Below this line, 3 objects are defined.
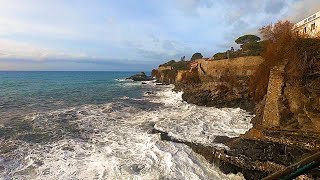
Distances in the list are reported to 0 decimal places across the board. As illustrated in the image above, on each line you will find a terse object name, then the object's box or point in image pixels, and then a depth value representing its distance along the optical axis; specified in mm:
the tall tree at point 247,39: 36992
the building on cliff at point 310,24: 18850
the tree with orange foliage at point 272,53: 11752
